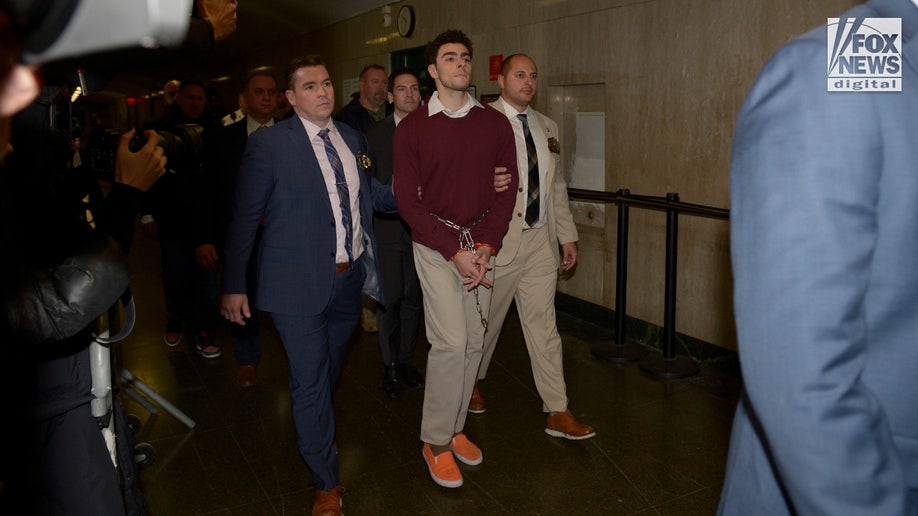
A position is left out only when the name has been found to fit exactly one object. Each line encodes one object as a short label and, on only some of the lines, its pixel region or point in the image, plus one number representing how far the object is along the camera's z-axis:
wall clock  8.33
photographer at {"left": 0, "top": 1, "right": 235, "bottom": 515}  1.44
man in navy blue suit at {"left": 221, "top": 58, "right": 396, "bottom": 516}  2.82
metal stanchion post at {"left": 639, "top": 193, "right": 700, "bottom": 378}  4.58
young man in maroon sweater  3.14
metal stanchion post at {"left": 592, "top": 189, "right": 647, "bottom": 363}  4.97
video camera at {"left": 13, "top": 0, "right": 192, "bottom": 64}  0.45
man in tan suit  3.60
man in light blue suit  0.90
